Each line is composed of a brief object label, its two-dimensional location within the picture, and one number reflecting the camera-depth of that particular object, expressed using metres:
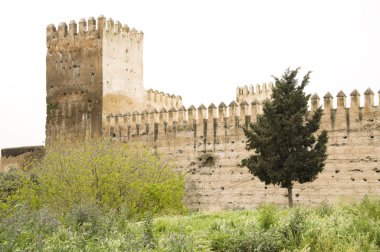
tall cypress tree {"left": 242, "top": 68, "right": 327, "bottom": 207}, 19.88
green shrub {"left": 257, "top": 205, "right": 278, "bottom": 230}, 12.07
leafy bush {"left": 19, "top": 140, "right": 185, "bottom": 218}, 19.42
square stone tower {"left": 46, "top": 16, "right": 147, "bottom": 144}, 28.81
